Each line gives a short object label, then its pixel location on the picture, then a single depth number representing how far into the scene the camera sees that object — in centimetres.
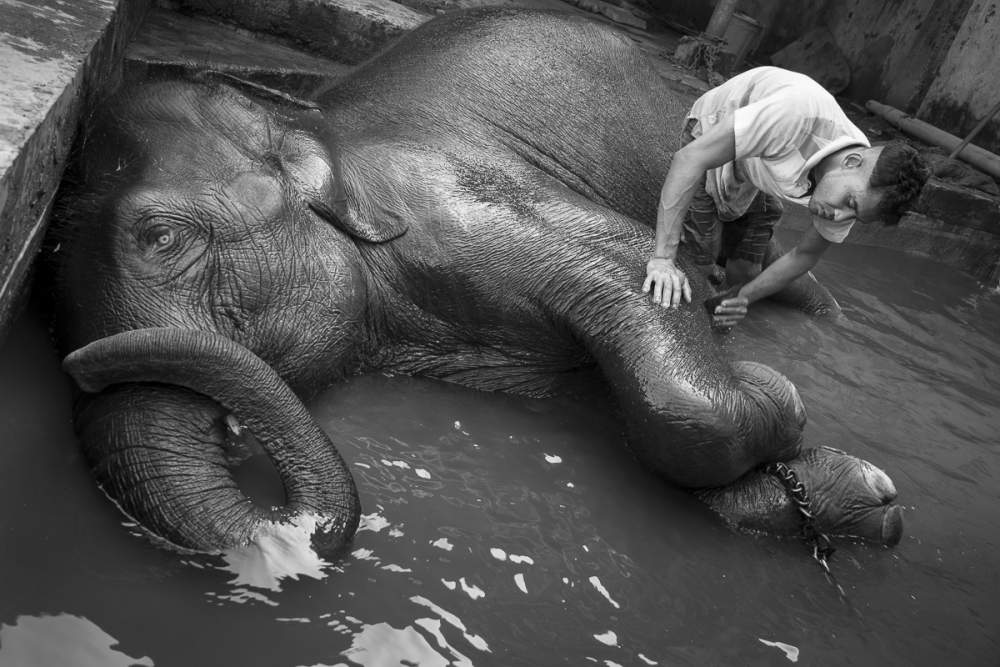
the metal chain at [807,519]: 344
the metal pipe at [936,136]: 898
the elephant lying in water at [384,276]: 260
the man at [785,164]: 365
